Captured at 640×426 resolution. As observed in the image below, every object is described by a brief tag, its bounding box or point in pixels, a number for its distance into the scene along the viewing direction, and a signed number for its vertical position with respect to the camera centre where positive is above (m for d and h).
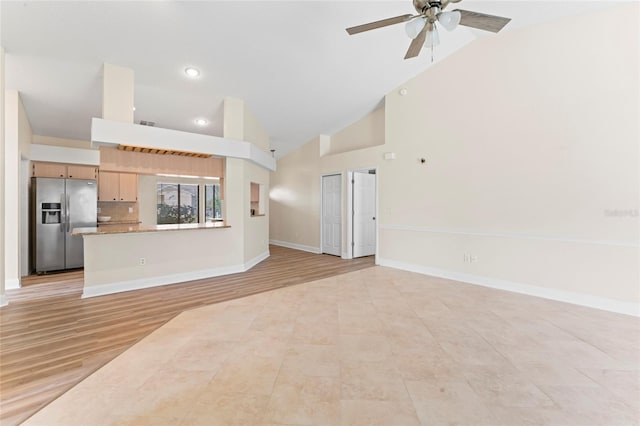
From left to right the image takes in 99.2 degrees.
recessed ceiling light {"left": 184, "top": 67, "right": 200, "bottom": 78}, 4.13 +2.13
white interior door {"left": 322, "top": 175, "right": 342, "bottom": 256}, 6.86 -0.13
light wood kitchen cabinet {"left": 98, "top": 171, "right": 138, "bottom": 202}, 6.05 +0.52
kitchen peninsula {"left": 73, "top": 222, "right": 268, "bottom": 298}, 3.88 -0.74
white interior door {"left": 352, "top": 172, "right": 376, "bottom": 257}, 6.63 -0.10
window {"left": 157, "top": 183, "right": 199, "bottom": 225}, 8.04 +0.21
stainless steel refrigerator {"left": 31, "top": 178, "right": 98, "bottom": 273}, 5.05 -0.17
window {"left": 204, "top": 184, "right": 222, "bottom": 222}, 8.63 +0.23
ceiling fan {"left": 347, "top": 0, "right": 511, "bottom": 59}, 2.45 +1.80
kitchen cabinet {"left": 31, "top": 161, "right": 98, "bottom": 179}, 5.32 +0.79
